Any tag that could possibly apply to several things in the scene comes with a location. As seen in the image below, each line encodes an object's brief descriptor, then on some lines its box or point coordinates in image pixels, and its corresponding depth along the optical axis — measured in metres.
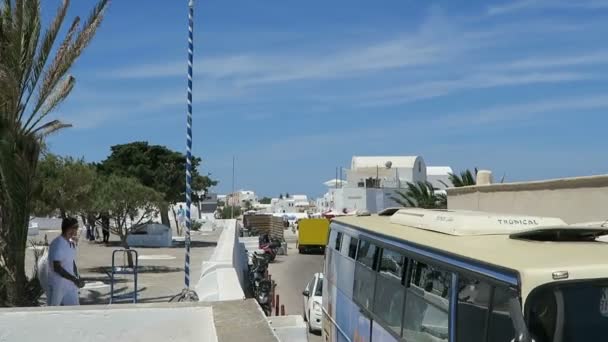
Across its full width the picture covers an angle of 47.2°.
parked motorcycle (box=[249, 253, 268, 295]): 20.00
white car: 15.83
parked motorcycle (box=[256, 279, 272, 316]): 18.53
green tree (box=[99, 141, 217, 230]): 52.72
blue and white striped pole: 12.53
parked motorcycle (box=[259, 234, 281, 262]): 35.53
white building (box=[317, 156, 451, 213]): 68.50
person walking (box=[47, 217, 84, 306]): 9.02
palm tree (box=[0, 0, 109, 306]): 10.75
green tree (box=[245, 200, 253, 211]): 135.45
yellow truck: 47.47
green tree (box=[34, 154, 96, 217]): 20.20
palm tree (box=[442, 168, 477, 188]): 26.38
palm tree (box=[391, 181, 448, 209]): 34.56
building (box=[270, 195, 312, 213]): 127.01
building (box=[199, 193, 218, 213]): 128.25
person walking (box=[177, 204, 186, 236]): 60.62
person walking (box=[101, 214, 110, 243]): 34.42
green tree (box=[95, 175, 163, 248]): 31.08
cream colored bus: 3.57
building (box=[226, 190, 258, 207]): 143.60
